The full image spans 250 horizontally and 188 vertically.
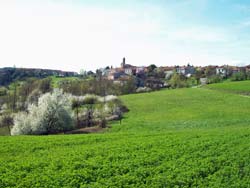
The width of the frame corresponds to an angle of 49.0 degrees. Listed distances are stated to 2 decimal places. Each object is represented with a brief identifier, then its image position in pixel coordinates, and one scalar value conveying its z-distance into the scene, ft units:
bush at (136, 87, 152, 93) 353.59
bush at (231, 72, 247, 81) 396.20
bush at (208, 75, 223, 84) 401.29
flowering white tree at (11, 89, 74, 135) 116.26
